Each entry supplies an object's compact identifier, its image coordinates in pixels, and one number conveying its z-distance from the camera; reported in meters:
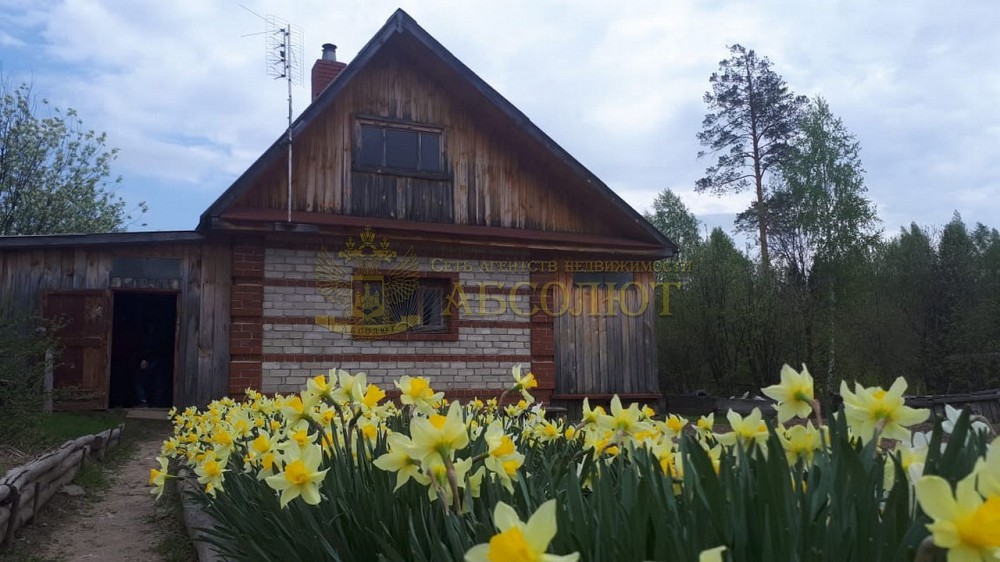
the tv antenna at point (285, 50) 9.91
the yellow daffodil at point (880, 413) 1.32
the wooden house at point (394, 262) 9.35
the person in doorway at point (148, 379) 12.81
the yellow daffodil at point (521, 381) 2.36
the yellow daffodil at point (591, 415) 2.13
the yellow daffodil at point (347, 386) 2.12
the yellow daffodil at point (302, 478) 1.62
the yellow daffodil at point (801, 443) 1.51
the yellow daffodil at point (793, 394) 1.43
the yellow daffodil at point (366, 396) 2.10
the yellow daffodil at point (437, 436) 1.36
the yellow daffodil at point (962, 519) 0.77
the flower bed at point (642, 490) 1.01
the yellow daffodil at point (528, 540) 0.82
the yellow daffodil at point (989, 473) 0.86
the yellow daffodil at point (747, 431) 1.57
